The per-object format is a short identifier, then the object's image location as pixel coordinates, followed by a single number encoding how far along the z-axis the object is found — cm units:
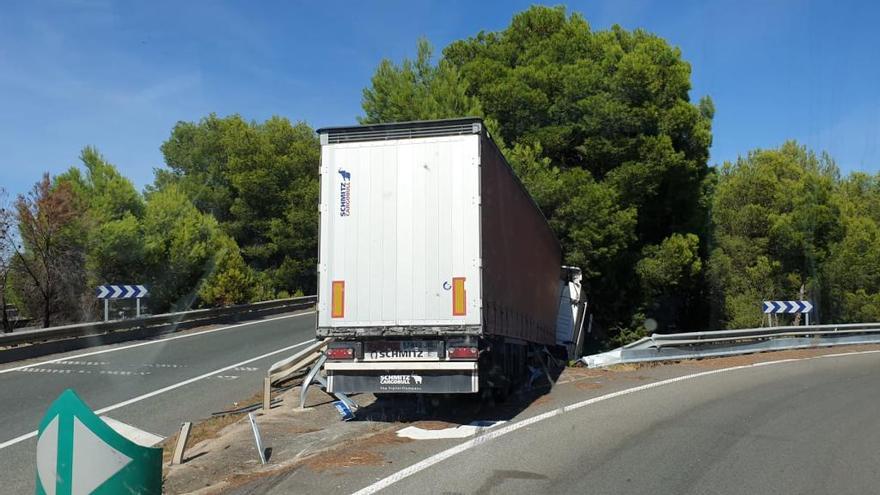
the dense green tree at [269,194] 4188
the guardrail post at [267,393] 1017
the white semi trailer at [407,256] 861
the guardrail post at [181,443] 723
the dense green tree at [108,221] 2502
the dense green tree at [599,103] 2555
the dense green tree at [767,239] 3338
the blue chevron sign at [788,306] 2381
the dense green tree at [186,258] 2758
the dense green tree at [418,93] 2350
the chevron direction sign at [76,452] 369
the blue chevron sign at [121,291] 2133
